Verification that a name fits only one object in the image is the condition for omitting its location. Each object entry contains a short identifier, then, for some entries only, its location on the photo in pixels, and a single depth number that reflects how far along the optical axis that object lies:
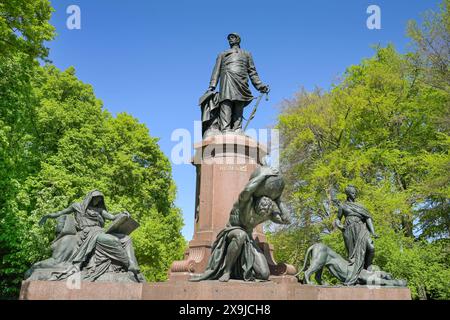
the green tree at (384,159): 17.08
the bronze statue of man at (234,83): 10.09
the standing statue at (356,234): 9.20
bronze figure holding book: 7.68
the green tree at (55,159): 14.82
